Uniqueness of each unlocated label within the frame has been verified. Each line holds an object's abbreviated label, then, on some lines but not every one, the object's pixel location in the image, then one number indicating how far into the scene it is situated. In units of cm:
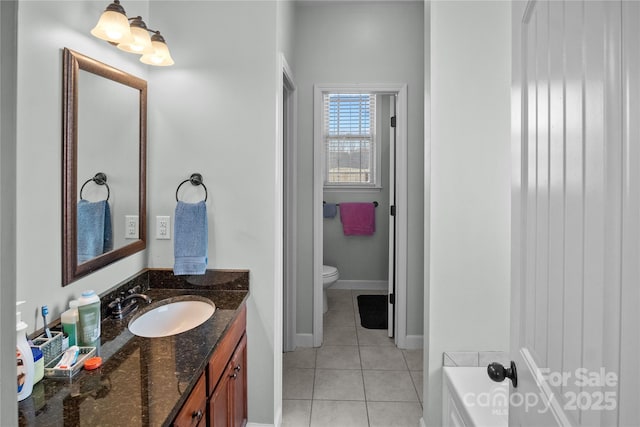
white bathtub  157
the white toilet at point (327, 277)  371
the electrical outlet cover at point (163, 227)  202
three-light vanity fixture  145
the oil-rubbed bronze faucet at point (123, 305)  159
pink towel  455
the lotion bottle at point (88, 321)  133
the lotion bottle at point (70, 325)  132
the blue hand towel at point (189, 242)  190
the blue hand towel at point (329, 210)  461
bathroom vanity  97
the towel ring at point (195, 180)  199
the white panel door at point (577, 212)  54
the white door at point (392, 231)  323
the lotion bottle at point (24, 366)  101
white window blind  460
